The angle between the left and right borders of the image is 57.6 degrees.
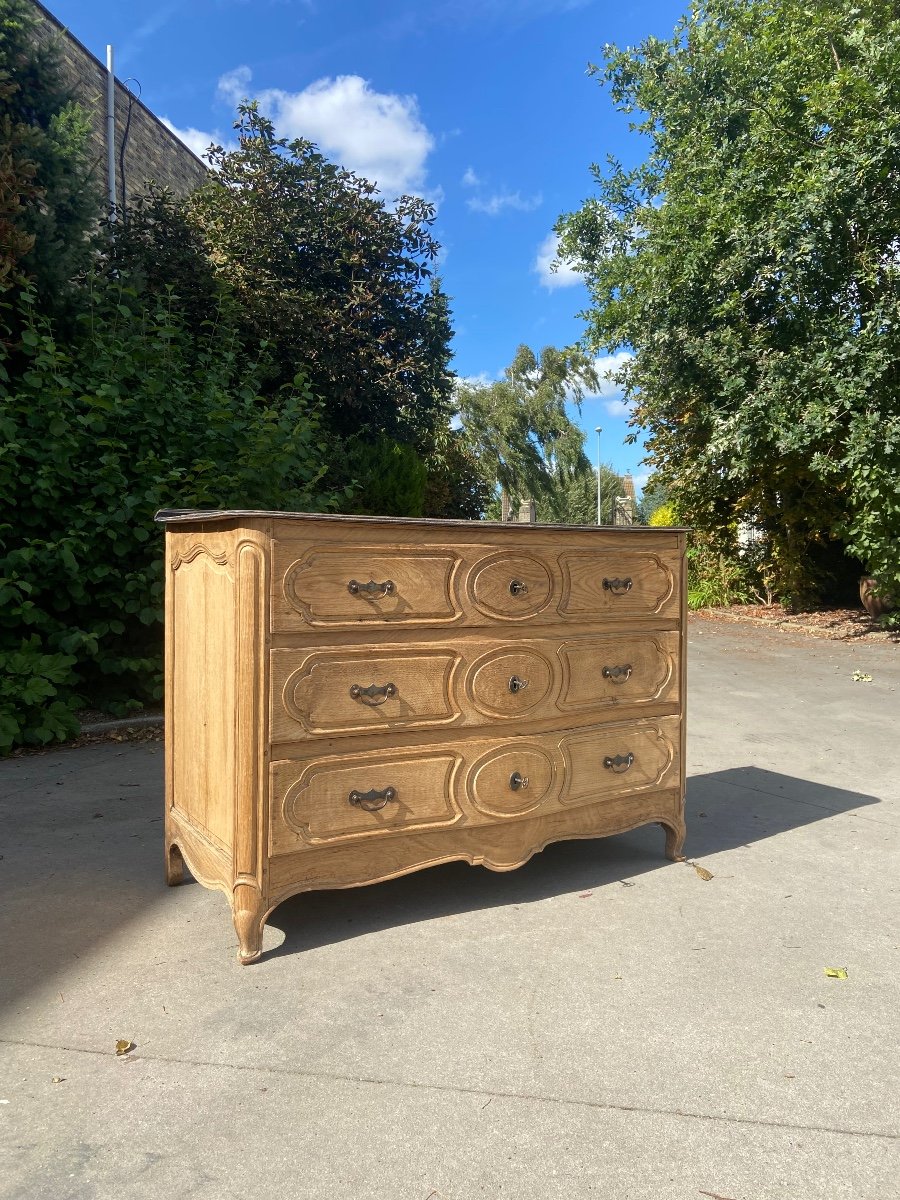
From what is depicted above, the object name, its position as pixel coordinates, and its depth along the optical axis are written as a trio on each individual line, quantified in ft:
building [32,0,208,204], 30.09
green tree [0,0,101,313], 17.21
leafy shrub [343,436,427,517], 34.06
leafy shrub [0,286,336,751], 16.43
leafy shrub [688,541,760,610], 50.85
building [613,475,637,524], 164.45
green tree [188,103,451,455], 31.96
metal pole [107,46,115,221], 32.73
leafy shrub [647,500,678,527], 55.83
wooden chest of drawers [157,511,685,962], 8.04
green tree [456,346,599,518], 104.78
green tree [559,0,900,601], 30.25
